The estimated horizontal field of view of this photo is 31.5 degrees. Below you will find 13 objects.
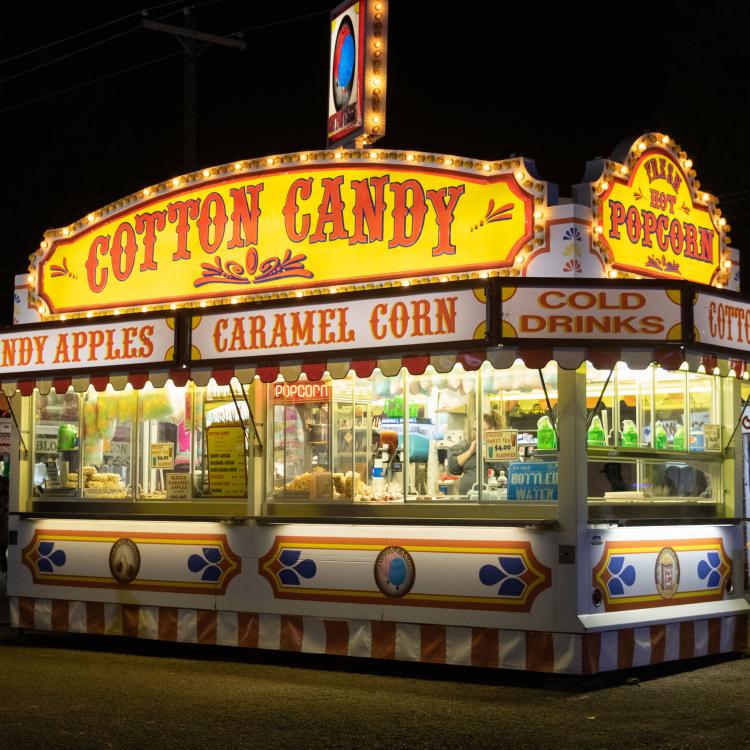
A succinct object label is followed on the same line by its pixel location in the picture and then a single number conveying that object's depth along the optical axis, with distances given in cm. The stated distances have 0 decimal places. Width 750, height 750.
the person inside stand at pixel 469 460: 1262
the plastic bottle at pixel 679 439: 1378
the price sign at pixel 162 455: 1466
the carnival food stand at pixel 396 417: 1162
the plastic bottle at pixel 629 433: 1329
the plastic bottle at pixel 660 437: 1362
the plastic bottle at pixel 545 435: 1210
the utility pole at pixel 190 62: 2405
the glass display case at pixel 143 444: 1400
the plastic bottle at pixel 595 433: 1253
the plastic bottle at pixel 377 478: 1319
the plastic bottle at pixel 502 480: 1238
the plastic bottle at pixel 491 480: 1246
